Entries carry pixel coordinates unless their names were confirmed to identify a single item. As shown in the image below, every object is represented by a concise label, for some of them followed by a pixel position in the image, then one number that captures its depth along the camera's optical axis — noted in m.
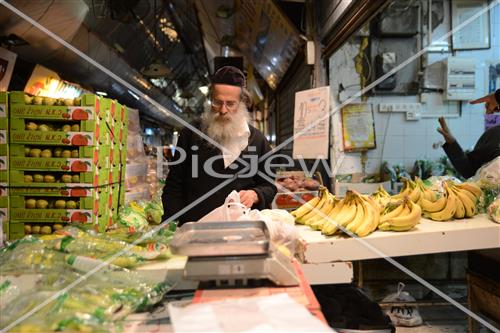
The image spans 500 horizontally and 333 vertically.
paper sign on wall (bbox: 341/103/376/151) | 4.38
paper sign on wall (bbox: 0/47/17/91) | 4.64
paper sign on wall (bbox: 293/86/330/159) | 3.57
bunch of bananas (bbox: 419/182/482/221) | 2.30
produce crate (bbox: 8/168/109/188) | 2.66
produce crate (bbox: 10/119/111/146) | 2.64
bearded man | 2.43
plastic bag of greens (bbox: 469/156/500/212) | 2.49
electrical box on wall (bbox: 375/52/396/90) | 4.46
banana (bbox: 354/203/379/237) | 1.98
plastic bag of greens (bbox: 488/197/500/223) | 2.17
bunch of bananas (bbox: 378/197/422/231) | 2.04
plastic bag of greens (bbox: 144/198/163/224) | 3.06
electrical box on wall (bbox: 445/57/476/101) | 4.53
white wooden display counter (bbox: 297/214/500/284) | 1.88
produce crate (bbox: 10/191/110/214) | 2.67
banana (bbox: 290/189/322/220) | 2.44
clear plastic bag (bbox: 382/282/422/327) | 3.23
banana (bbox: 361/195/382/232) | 2.05
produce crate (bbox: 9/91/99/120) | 2.64
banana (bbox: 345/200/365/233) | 2.01
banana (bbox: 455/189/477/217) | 2.34
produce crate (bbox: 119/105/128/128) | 3.38
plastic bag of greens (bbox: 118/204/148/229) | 2.74
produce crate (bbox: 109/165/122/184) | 3.05
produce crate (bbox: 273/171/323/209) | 3.85
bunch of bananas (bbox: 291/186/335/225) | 2.34
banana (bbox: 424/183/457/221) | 2.29
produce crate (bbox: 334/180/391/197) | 4.12
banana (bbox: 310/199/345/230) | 2.12
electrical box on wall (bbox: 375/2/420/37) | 4.48
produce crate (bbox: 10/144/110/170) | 2.65
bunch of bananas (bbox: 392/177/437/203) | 2.48
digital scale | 1.13
